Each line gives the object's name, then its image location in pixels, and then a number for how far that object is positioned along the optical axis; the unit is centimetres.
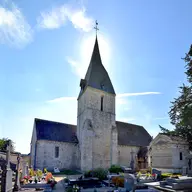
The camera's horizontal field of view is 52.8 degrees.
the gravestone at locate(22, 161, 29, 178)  1555
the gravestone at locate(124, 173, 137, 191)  1149
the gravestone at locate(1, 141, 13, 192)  952
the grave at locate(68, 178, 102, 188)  1423
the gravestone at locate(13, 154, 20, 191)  1105
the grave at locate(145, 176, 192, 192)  1034
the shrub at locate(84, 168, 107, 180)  1694
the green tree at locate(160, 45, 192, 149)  1192
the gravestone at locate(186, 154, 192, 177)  1487
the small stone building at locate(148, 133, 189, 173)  2512
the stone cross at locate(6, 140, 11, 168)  1007
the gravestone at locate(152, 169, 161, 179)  1764
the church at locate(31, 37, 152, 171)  2617
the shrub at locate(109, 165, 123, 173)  2219
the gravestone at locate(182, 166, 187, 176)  1997
